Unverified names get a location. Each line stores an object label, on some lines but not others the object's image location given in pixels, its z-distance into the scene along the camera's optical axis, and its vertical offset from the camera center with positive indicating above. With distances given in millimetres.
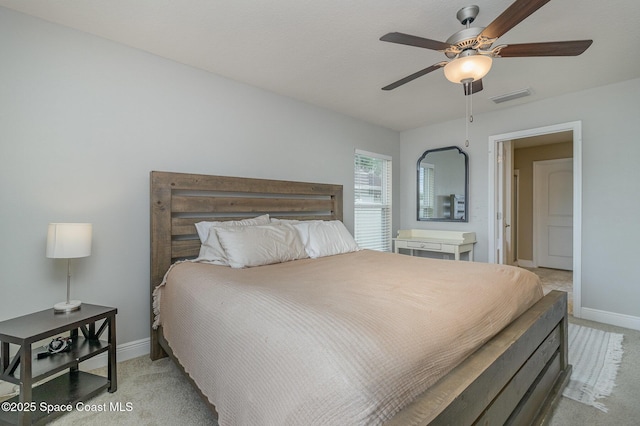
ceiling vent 3217 +1329
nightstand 1471 -851
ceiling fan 1642 +968
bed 937 -569
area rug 1902 -1158
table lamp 1810 -189
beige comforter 850 -454
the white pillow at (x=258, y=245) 2293 -267
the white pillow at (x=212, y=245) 2340 -263
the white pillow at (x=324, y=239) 2862 -261
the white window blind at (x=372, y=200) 4289 +189
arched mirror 4223 +422
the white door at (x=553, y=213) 5527 +2
